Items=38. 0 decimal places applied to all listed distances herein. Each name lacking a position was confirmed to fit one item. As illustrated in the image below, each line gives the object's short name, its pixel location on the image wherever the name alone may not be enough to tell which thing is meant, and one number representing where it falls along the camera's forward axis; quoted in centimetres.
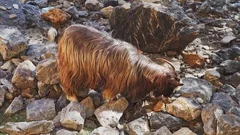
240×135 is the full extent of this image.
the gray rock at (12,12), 342
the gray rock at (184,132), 224
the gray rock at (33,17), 341
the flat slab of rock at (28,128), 224
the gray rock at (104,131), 222
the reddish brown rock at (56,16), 342
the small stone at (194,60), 300
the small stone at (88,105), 241
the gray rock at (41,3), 373
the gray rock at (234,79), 279
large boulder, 305
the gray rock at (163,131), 221
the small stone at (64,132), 222
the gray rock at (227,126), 216
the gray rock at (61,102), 250
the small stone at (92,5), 374
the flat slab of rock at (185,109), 236
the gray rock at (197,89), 252
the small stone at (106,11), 362
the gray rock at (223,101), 239
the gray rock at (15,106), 246
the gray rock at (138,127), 228
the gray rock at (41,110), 240
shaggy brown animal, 236
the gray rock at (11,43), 280
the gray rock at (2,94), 252
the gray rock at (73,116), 227
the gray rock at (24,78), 259
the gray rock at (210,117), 227
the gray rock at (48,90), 258
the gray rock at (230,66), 288
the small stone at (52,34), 322
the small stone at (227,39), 328
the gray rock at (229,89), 261
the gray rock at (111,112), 233
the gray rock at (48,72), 255
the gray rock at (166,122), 234
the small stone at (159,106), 246
